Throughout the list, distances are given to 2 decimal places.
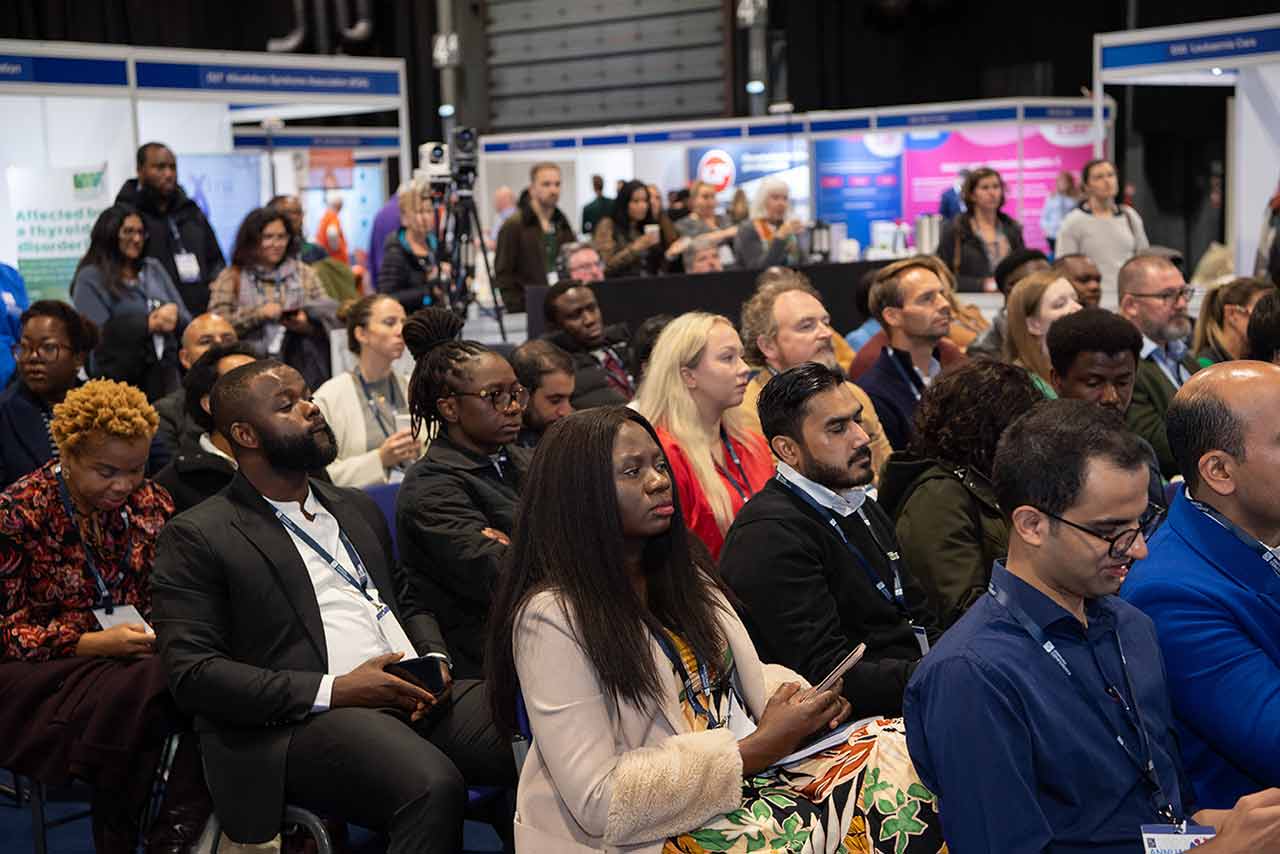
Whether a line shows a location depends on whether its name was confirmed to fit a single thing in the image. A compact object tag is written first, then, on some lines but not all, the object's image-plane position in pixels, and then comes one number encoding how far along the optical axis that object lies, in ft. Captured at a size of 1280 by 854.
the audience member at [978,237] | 27.25
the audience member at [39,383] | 14.67
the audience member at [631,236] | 30.83
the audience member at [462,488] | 11.10
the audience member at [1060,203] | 43.11
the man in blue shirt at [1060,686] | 6.33
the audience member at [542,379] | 14.61
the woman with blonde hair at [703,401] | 12.66
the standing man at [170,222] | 22.27
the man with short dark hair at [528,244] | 29.07
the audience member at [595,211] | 36.55
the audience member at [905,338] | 15.70
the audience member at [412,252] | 24.14
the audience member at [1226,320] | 17.42
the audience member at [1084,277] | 19.86
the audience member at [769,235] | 31.35
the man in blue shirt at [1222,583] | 7.14
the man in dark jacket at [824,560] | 9.35
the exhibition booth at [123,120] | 25.53
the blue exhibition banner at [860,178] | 46.62
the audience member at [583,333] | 18.76
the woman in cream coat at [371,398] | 14.96
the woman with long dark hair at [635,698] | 7.34
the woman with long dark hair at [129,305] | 19.66
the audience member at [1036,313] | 15.94
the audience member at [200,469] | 12.25
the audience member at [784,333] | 15.49
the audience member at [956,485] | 10.25
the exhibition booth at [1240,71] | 31.22
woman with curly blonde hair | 9.89
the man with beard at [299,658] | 9.27
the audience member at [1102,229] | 27.84
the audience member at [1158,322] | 15.99
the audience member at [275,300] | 20.48
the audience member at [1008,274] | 19.21
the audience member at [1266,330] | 13.08
